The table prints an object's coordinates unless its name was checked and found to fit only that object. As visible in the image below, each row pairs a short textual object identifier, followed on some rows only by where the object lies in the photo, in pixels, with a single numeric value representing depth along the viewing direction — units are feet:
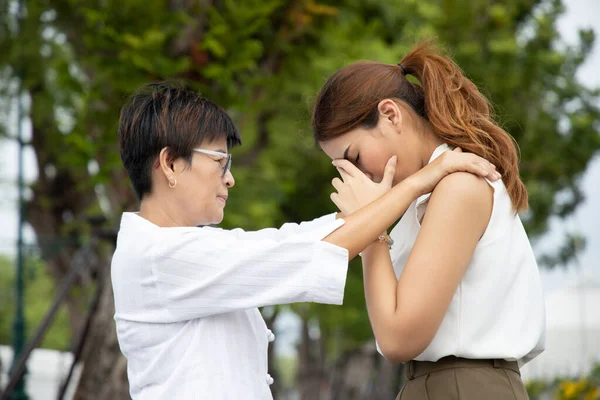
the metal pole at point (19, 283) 27.99
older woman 8.13
